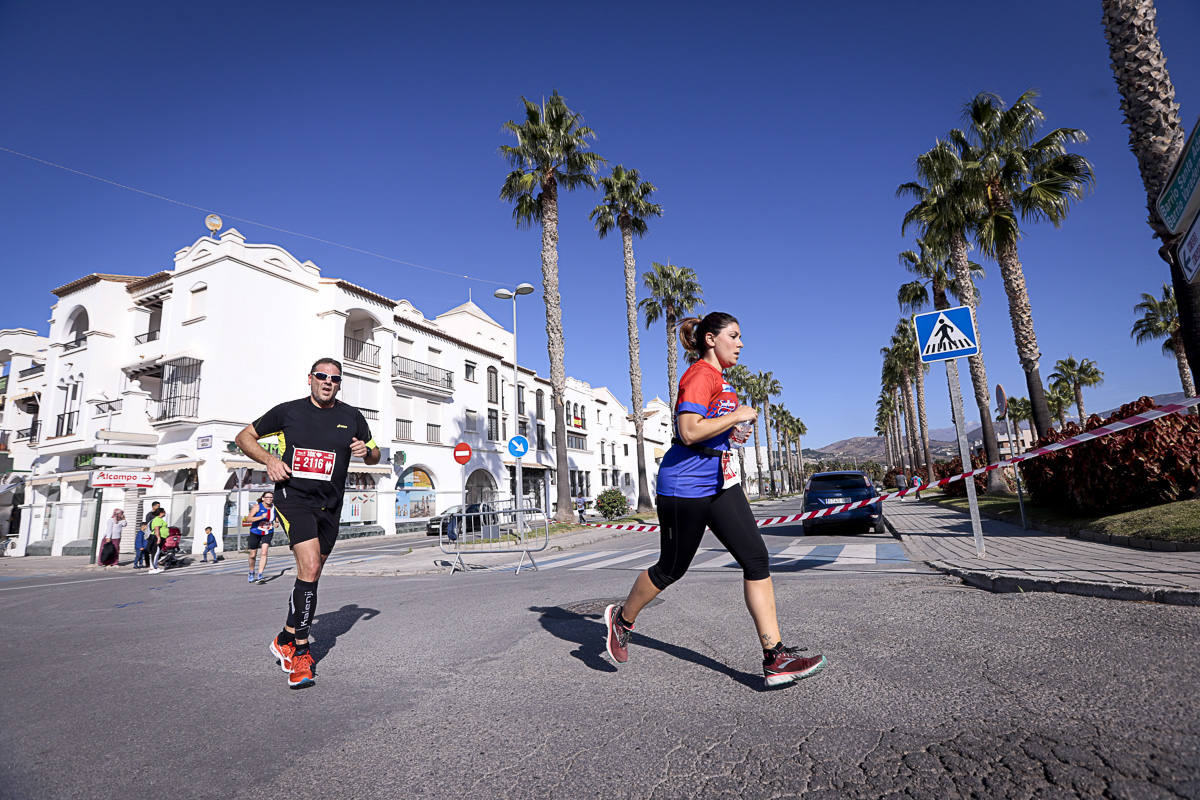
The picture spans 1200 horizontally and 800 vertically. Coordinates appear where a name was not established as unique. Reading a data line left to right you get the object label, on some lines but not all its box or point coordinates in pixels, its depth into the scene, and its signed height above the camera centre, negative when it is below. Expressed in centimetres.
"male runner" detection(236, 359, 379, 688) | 375 +31
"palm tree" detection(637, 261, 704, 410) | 3559 +1250
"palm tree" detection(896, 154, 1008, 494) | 1962 +920
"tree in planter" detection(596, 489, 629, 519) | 2784 +22
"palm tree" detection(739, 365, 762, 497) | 6794 +1260
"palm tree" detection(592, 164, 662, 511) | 2964 +1431
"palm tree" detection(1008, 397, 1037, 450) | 7512 +1006
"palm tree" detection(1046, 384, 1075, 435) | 6319 +931
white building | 2378 +629
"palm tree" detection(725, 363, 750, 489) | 6500 +1349
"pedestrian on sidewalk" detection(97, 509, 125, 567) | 1756 -33
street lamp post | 2320 +838
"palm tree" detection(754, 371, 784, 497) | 6962 +1307
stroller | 1591 -61
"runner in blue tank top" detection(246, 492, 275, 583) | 1148 -19
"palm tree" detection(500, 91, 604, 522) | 2342 +1329
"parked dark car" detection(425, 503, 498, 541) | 1136 -10
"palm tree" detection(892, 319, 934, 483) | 4294 +959
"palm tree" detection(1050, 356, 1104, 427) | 6125 +1111
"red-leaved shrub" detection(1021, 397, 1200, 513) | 859 +29
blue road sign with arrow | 1670 +181
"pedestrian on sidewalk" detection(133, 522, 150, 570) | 1673 -47
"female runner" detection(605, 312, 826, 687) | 321 -3
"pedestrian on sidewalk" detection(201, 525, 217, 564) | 1814 -50
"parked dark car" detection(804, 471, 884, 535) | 1258 +0
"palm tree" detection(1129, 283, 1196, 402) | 3741 +1056
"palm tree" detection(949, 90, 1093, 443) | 1744 +890
